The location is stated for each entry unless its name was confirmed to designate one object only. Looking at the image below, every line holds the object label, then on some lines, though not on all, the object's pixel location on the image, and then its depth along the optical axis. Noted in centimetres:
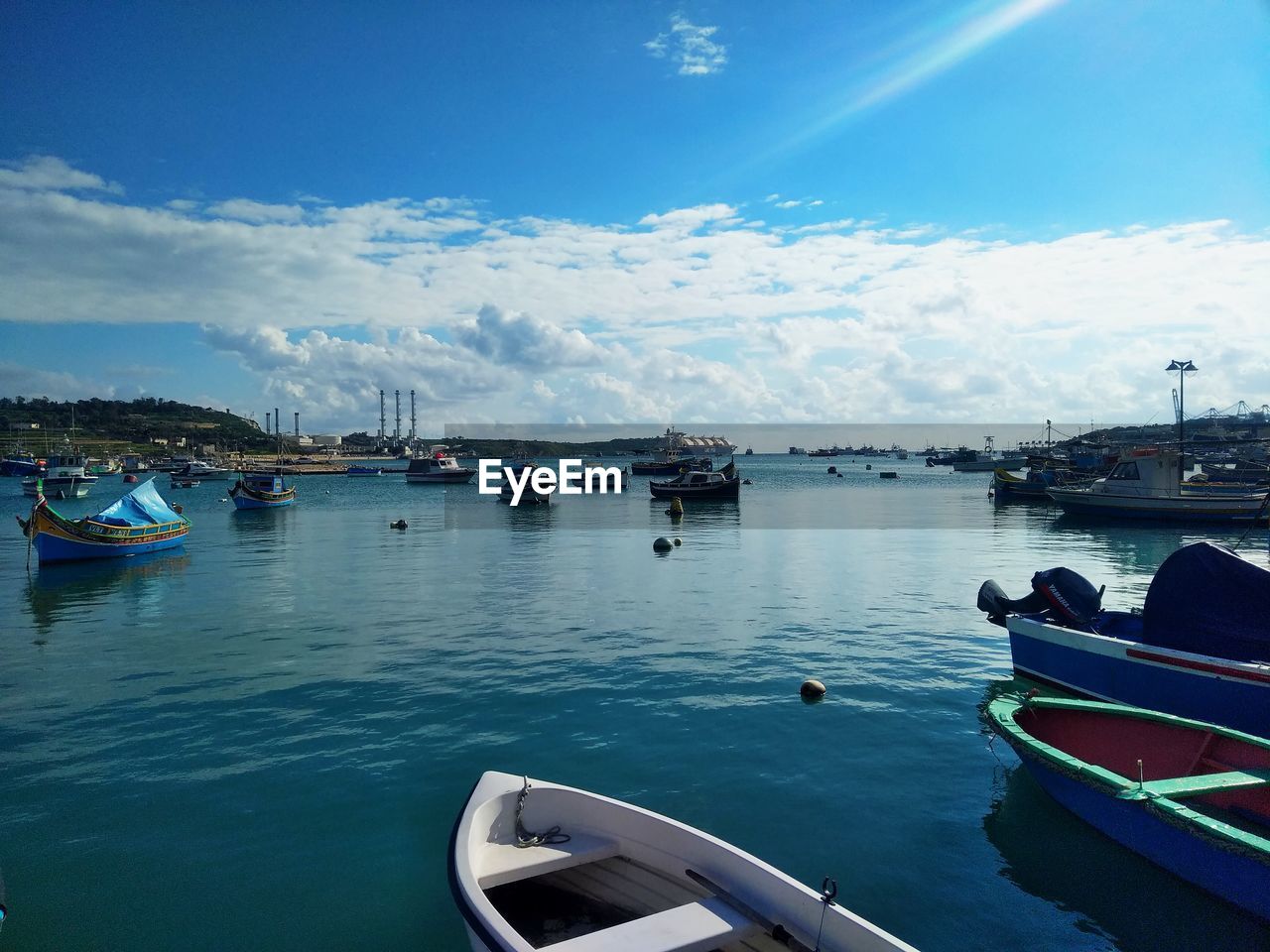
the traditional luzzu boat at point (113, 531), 3591
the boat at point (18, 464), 12826
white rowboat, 601
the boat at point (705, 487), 7525
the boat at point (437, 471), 11150
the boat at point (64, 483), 9600
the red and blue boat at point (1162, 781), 757
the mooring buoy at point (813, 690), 1507
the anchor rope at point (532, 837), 784
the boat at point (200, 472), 12564
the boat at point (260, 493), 6812
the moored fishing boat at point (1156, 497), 4759
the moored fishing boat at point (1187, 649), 1105
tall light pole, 6022
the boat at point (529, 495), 7512
